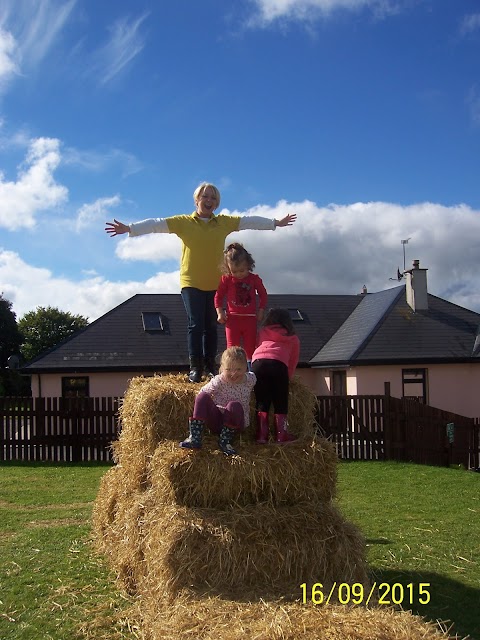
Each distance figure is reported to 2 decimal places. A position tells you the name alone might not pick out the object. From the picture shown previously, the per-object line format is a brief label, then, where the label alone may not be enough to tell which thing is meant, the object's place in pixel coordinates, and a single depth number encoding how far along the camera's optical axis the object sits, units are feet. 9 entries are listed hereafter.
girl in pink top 16.52
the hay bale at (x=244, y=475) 14.53
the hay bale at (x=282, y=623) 9.62
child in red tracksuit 18.81
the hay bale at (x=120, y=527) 15.97
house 63.98
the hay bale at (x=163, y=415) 16.56
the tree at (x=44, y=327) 167.63
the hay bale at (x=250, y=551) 13.21
